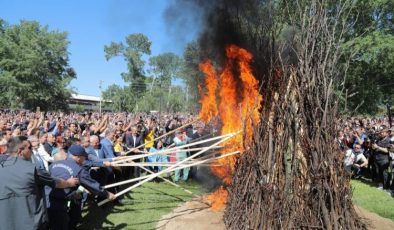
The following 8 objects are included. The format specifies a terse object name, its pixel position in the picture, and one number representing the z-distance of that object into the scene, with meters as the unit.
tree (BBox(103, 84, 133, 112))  72.00
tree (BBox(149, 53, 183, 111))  67.06
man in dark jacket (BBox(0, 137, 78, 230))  5.06
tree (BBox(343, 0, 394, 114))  26.53
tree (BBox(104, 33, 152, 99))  71.19
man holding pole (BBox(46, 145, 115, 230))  6.57
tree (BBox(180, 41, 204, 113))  12.89
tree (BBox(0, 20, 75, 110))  48.44
